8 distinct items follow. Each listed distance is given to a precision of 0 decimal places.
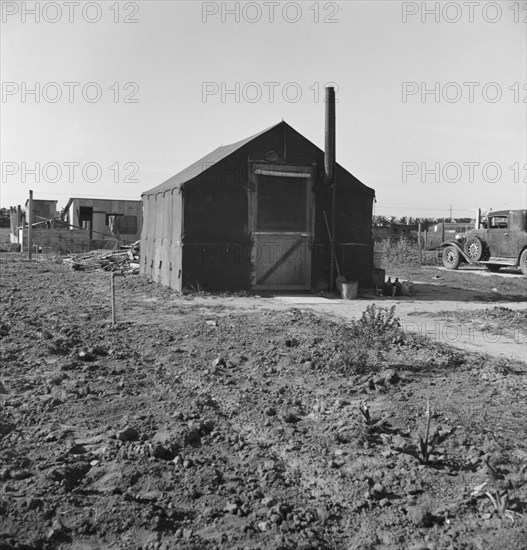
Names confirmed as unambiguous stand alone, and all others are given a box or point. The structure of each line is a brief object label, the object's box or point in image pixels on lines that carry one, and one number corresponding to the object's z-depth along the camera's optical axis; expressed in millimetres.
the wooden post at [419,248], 29088
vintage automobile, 22828
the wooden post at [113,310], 9922
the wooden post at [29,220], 30856
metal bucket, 14758
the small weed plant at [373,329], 7727
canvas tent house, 15195
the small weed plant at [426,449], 4207
